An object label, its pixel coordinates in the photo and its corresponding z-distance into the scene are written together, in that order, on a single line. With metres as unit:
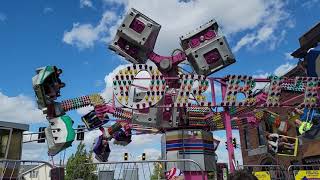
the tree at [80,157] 26.52
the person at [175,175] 5.06
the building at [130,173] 7.25
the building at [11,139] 8.83
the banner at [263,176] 9.90
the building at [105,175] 7.29
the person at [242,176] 2.48
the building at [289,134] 15.54
